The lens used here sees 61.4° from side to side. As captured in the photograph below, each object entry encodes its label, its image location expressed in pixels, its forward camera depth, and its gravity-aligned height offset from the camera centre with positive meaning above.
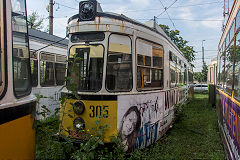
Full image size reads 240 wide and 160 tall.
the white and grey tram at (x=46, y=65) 6.73 +0.50
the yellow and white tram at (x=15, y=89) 1.71 -0.10
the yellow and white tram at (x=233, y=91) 2.74 -0.20
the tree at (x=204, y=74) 49.63 +1.12
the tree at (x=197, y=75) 57.42 +1.00
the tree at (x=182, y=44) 25.19 +4.51
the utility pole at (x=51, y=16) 12.30 +3.88
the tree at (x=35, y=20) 23.33 +6.91
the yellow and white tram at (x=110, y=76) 3.80 +0.07
